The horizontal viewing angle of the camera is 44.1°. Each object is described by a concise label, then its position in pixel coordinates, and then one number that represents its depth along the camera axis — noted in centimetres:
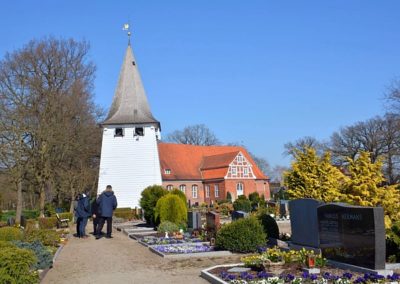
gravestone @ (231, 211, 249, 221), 1767
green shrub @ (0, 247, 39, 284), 834
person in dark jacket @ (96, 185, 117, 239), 1956
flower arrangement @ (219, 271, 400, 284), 893
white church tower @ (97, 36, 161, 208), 4388
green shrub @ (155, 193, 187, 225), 2198
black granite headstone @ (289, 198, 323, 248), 1278
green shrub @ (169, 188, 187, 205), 2501
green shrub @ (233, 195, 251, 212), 3988
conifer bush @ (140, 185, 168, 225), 2522
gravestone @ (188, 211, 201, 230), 2019
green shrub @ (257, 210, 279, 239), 1591
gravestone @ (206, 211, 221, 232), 1730
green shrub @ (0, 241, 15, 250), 985
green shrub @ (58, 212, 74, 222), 2908
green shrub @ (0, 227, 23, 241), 1450
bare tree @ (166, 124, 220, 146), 8219
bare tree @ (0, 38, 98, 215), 3344
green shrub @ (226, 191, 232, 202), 5848
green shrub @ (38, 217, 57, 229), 2586
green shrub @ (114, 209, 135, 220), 3588
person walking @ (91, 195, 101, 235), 2067
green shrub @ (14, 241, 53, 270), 1197
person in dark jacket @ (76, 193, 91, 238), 2048
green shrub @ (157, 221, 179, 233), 2011
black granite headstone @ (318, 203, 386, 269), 999
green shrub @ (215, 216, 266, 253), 1390
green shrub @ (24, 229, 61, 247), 1549
